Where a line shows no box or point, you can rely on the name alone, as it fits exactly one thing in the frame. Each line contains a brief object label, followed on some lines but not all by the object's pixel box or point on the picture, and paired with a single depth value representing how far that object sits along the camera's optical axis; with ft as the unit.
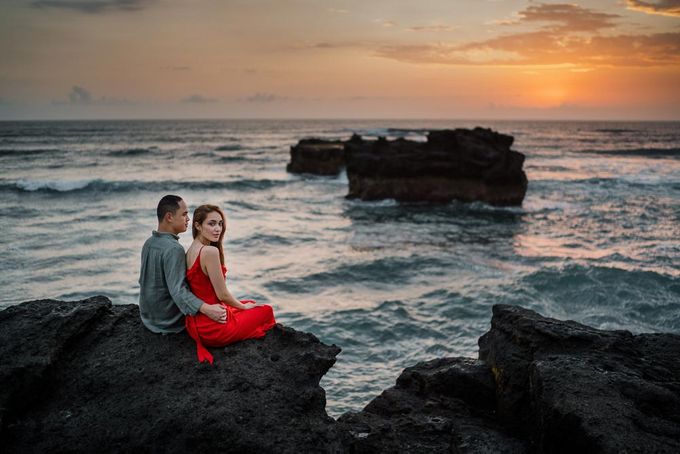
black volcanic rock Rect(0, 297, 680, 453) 12.24
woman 14.23
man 14.20
